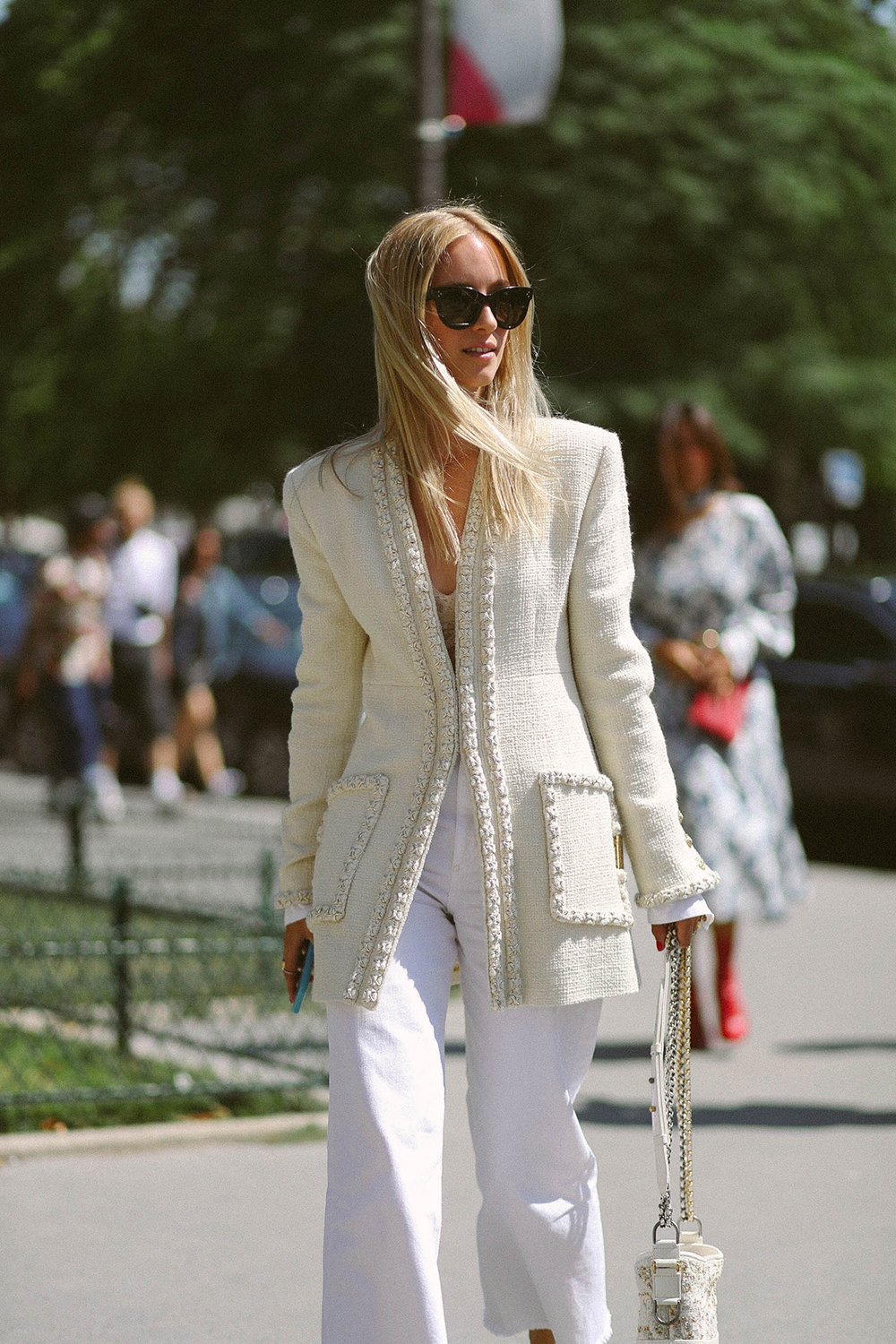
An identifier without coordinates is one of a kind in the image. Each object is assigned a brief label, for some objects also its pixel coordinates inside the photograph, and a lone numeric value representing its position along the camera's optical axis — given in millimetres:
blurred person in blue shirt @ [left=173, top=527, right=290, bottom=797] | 26982
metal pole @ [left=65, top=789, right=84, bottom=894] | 16094
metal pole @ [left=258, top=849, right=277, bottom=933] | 13110
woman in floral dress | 11744
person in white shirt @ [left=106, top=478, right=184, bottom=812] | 24911
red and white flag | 14261
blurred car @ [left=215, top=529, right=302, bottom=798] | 27874
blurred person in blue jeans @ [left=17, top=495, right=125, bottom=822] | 23473
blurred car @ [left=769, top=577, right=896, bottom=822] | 21704
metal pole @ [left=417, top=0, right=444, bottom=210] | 14289
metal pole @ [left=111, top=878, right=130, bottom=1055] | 11204
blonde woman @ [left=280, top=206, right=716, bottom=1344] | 5523
